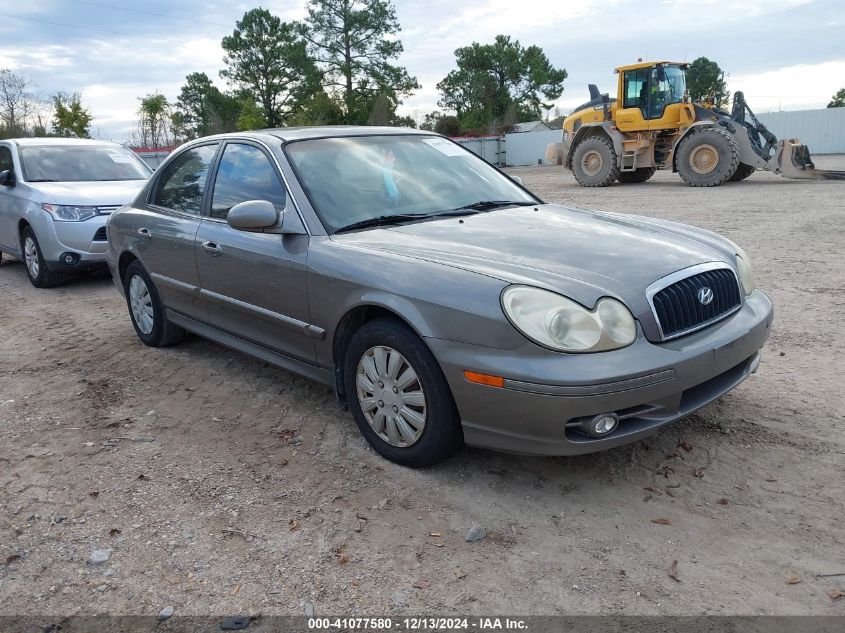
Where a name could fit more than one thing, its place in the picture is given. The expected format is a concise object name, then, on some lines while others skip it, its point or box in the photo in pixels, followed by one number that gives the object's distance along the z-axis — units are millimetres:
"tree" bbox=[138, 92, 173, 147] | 38406
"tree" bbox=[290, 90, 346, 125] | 48000
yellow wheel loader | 16938
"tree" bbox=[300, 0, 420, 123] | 51344
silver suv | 7578
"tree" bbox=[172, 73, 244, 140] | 57781
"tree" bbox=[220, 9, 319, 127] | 55500
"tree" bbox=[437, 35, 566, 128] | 62312
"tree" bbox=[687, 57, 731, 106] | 76500
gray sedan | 2770
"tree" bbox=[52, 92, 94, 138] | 38062
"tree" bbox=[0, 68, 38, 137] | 34938
